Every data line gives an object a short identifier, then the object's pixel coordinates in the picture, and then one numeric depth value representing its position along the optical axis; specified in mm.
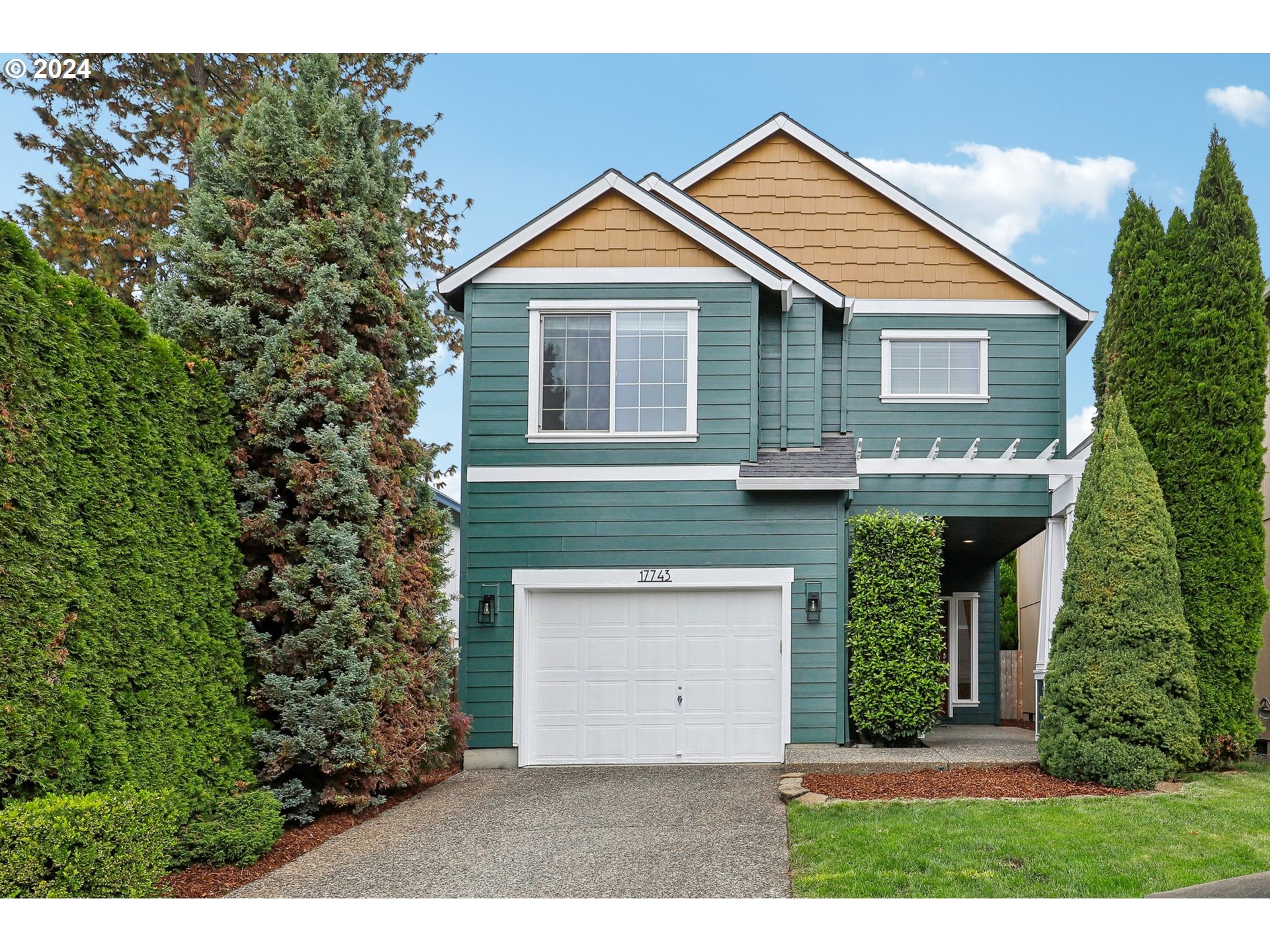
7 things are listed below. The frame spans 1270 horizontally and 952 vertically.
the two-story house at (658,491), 10633
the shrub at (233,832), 6457
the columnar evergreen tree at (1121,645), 8594
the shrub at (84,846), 4715
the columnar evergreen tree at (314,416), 7816
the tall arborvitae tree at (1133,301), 10109
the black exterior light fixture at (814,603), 10578
